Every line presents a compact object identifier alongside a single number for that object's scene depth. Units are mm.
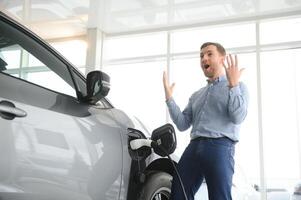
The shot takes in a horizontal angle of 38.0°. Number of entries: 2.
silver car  1522
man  2410
